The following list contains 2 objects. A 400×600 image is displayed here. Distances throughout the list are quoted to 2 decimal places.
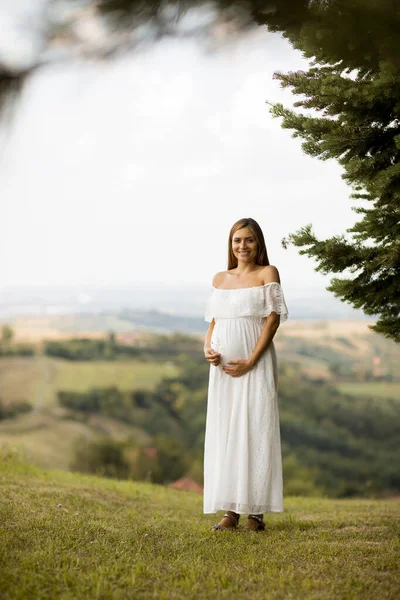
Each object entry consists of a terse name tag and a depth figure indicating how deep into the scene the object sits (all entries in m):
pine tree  4.62
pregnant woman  4.70
